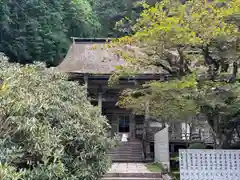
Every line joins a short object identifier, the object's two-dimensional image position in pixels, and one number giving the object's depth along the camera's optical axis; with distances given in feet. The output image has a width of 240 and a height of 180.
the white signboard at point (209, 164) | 21.45
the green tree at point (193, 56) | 20.54
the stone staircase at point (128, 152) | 37.96
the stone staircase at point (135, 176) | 25.88
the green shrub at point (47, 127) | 13.96
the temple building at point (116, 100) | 39.42
